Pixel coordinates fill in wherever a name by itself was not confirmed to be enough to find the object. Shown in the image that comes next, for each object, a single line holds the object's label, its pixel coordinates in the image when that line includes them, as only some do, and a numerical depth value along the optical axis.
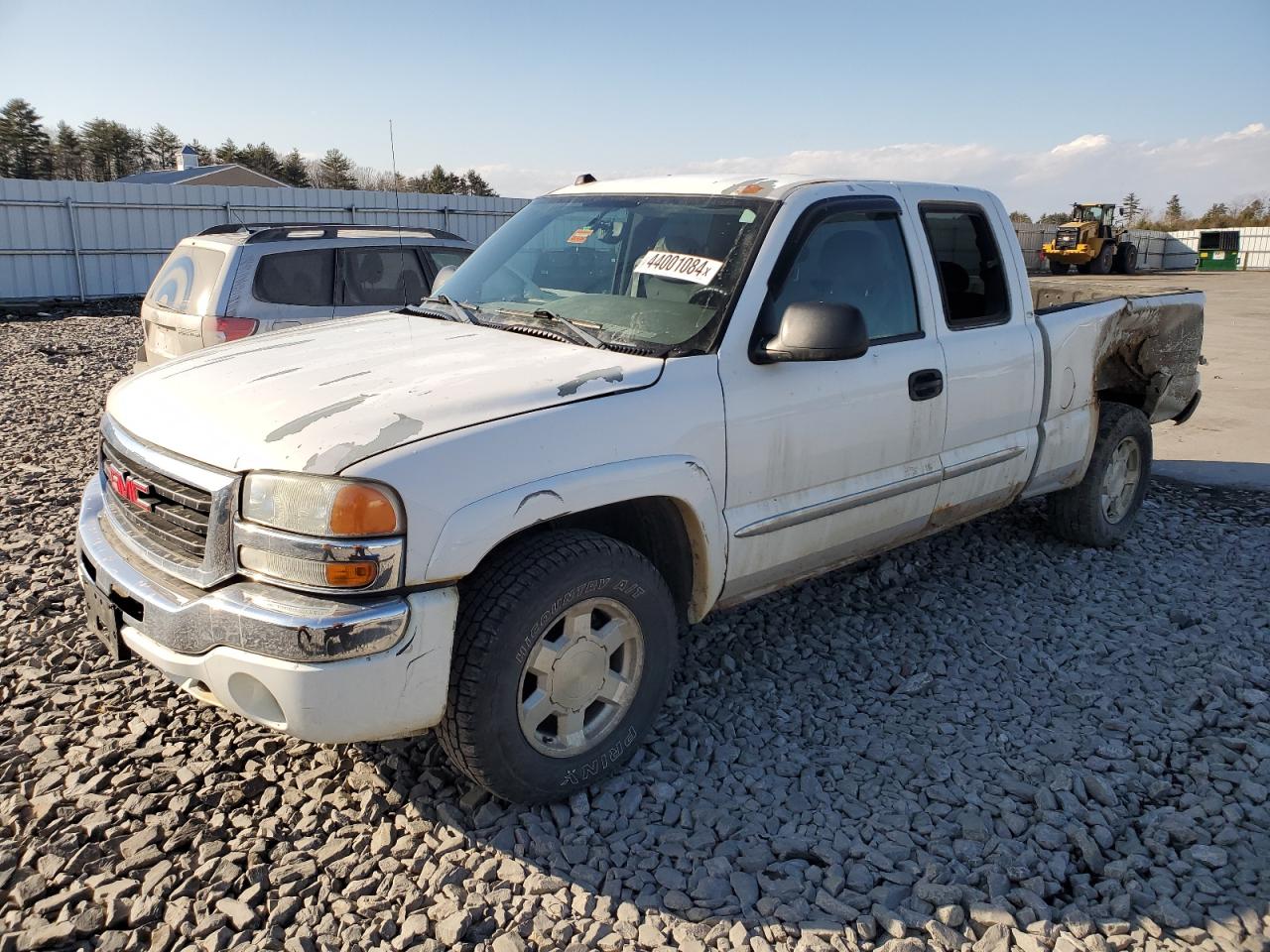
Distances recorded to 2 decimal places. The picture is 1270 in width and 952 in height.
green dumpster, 42.03
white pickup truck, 2.46
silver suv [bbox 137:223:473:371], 6.88
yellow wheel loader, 36.00
